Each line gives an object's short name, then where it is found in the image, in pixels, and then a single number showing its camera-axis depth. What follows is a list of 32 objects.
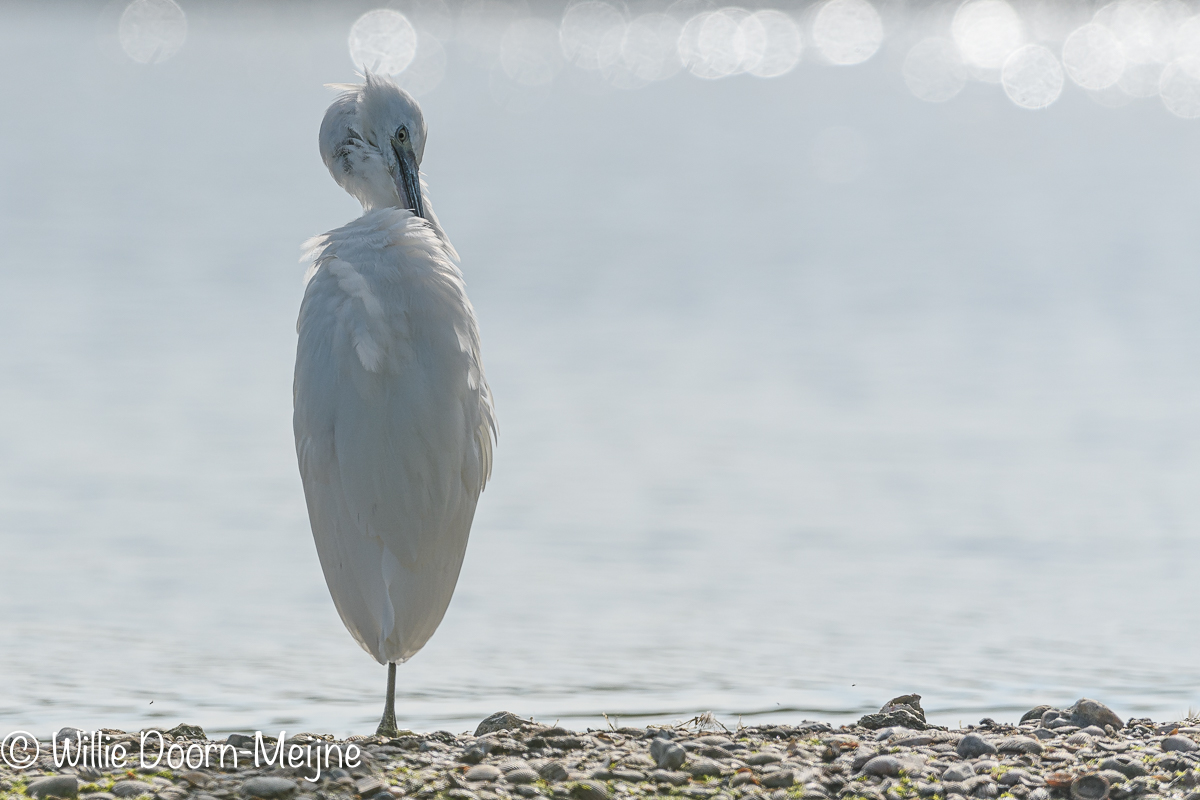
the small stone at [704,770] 9.66
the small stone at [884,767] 9.73
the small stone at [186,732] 11.06
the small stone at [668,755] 9.72
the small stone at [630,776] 9.46
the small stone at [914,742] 10.61
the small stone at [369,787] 9.05
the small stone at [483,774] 9.37
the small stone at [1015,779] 9.58
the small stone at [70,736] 10.45
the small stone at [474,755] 9.91
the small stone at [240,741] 10.36
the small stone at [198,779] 9.23
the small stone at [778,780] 9.43
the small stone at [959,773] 9.62
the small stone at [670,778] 9.47
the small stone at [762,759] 9.90
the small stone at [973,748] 10.31
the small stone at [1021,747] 10.36
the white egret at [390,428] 10.85
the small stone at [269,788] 8.99
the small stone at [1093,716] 11.45
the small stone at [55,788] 9.06
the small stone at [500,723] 11.15
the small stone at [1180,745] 10.37
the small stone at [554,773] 9.40
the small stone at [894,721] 11.52
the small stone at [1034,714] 12.03
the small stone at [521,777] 9.34
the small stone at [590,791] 9.16
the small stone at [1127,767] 9.82
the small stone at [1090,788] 9.41
